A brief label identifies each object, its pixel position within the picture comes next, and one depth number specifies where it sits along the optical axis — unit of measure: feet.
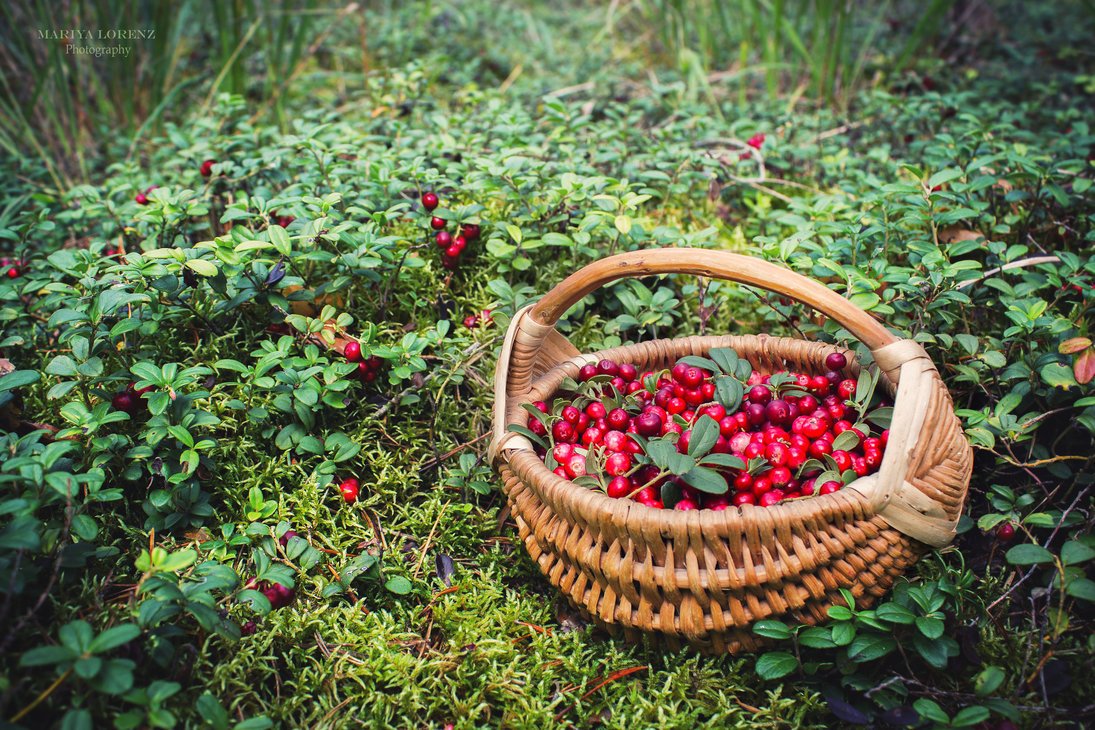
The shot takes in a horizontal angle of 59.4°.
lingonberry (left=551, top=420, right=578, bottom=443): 1.16
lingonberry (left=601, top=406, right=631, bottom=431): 1.16
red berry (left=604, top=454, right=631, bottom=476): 1.10
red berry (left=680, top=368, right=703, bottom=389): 1.20
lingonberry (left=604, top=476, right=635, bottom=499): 1.08
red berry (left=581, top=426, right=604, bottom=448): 1.16
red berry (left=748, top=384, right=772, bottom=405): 1.18
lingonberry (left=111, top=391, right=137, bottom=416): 1.17
